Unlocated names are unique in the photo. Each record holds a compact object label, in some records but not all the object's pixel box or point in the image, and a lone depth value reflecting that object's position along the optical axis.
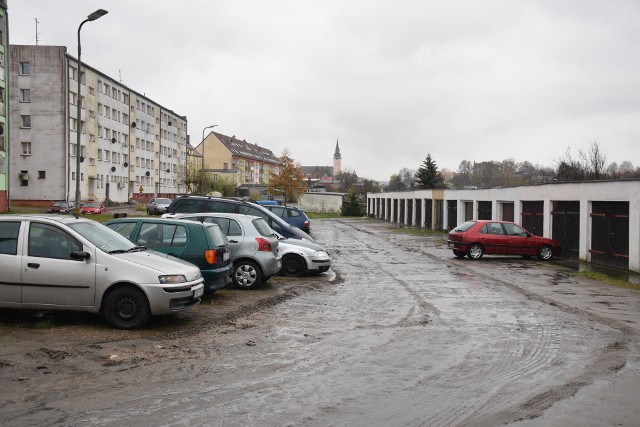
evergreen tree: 87.38
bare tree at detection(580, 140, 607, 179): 56.97
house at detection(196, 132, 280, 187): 126.25
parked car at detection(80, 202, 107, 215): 48.88
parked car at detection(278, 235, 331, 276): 16.33
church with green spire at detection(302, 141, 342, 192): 126.07
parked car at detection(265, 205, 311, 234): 27.91
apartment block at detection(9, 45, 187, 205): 58.03
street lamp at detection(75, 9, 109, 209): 19.86
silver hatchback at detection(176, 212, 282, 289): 13.58
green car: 11.26
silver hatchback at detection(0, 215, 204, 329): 8.78
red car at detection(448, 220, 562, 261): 23.16
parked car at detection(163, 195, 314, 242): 18.00
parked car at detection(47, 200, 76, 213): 46.33
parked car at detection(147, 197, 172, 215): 52.81
